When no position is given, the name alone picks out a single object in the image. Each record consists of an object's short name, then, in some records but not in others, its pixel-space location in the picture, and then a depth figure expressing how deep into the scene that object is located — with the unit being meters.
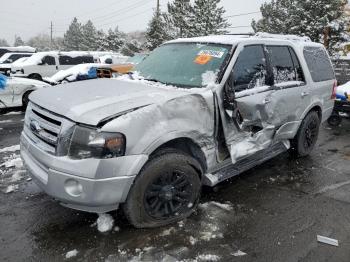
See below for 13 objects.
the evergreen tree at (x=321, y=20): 23.88
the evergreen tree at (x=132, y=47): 53.50
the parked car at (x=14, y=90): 9.41
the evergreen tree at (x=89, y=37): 71.85
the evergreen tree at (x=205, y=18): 36.72
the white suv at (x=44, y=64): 17.84
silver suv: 2.99
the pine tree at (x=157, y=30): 40.94
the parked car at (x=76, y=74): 13.12
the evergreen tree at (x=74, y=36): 81.06
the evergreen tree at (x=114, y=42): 63.94
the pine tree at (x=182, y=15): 37.84
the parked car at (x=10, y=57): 22.36
